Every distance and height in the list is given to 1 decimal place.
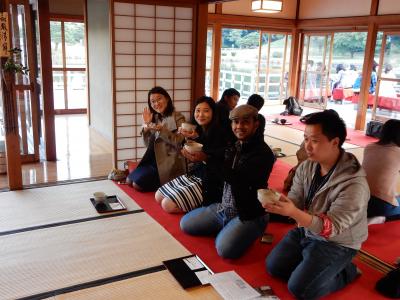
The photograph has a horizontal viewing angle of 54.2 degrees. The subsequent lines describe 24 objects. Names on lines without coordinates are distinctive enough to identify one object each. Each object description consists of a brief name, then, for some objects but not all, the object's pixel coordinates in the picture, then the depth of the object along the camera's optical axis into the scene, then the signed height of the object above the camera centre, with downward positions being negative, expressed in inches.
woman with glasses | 147.5 -28.2
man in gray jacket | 81.0 -29.3
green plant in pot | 147.7 -2.7
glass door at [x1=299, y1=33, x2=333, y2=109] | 378.9 +1.1
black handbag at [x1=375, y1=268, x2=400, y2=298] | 90.7 -48.5
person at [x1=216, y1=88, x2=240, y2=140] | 132.3 -16.6
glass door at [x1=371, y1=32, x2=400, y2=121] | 299.3 -4.6
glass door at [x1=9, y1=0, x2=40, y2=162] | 176.6 -11.2
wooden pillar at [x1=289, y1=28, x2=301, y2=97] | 399.5 +7.4
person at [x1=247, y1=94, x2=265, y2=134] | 196.5 -15.8
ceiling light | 284.5 +46.0
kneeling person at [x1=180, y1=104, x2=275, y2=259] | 101.1 -28.5
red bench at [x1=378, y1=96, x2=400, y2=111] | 304.6 -22.7
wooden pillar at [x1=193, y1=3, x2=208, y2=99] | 192.7 +8.5
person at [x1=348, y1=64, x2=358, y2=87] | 406.8 -2.7
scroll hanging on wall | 143.9 +8.9
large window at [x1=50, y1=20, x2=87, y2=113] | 323.0 -1.4
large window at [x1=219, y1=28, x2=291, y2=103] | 392.8 +6.1
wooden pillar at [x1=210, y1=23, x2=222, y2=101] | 356.8 +7.9
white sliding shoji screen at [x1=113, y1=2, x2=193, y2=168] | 180.2 +3.0
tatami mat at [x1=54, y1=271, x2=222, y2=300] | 87.8 -50.7
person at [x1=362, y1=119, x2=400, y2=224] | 124.2 -30.4
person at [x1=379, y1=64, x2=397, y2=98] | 303.9 -8.6
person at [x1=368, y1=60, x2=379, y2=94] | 322.9 -5.8
